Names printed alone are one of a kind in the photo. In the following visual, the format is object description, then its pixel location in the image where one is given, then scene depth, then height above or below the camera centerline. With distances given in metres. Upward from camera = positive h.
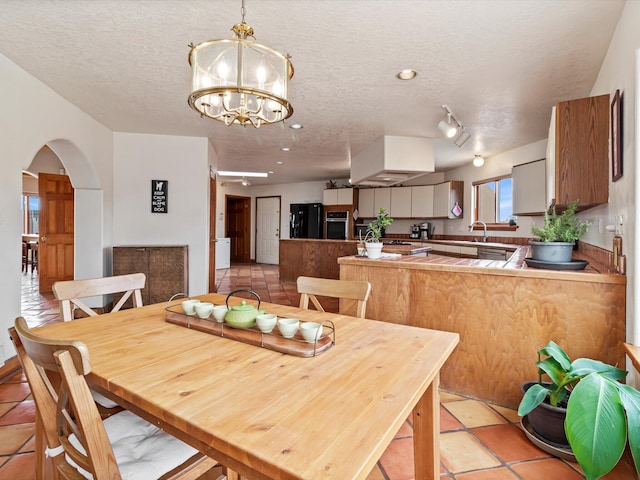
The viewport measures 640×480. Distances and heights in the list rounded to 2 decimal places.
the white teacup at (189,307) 1.54 -0.33
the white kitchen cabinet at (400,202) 6.95 +0.68
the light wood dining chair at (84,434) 0.80 -0.58
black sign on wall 4.54 +0.51
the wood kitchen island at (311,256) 5.95 -0.40
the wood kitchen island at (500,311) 1.88 -0.48
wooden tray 1.15 -0.38
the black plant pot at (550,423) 1.69 -0.96
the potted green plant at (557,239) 2.06 -0.02
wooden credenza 4.07 -0.40
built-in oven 7.75 +0.22
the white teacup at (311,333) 1.19 -0.35
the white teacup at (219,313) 1.42 -0.33
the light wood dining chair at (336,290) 1.76 -0.30
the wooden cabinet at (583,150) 2.02 +0.52
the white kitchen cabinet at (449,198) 6.24 +0.71
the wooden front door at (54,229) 5.23 +0.06
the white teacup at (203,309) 1.50 -0.34
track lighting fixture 3.42 +1.13
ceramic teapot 1.36 -0.33
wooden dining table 0.66 -0.41
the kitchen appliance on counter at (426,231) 6.99 +0.09
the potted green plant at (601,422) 1.13 -0.64
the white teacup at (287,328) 1.23 -0.34
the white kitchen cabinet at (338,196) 7.71 +0.89
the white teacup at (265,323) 1.29 -0.34
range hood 4.47 +1.05
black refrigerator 8.16 +0.35
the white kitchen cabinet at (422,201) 6.68 +0.67
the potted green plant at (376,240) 2.86 -0.05
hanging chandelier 1.43 +0.73
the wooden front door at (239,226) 9.94 +0.24
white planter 2.85 -0.12
